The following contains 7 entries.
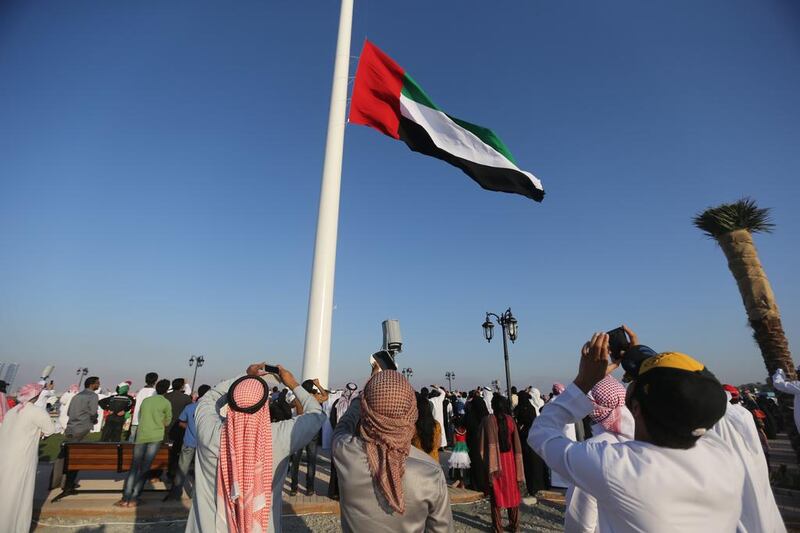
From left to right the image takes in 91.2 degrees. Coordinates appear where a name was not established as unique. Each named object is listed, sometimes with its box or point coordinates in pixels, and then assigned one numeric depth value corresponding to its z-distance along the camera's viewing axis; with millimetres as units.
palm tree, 10414
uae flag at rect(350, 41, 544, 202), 7738
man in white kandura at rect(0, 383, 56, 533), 4758
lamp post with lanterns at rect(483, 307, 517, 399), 13003
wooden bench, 6926
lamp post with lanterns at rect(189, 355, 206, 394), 39188
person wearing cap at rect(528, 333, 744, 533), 1478
